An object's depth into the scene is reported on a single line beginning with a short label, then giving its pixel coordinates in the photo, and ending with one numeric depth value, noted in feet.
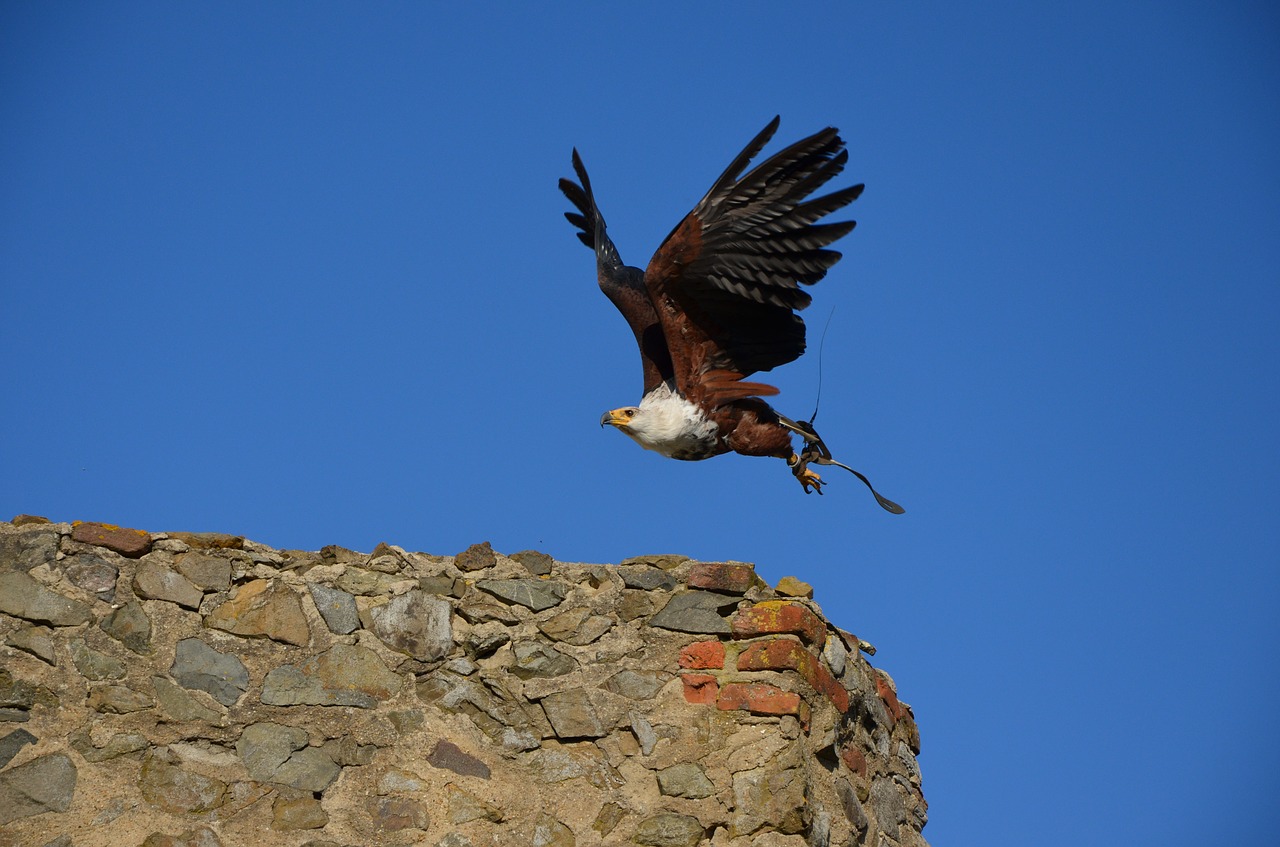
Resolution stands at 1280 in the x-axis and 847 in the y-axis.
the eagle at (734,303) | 45.50
